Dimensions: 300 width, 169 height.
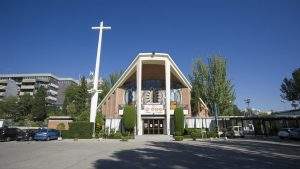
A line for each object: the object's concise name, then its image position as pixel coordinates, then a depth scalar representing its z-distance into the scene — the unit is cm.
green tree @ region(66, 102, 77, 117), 4211
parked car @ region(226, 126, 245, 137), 2613
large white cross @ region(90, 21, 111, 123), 2475
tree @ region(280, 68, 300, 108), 3412
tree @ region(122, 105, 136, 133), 2632
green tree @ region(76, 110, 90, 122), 2764
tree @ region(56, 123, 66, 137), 3002
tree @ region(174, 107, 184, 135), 2623
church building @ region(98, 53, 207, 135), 2778
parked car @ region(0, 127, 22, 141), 1887
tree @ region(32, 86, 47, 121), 5155
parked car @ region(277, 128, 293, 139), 2241
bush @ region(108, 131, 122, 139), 2265
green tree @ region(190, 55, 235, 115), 3017
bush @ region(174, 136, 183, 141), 2051
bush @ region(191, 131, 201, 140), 2198
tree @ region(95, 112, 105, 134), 2597
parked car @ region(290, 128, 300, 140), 2161
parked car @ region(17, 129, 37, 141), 2063
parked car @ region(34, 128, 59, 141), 2034
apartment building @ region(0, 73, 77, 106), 7424
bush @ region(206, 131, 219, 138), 2379
